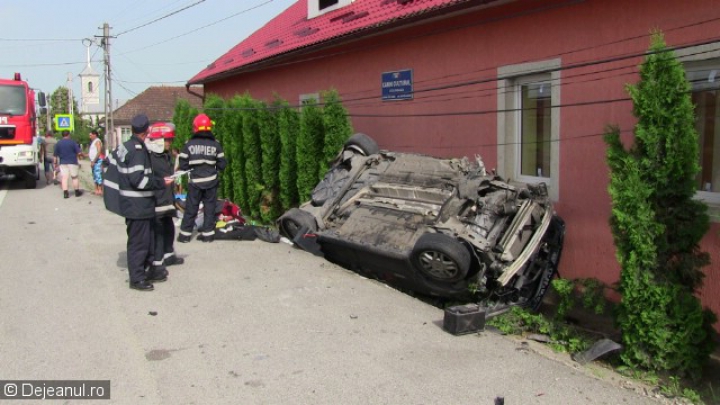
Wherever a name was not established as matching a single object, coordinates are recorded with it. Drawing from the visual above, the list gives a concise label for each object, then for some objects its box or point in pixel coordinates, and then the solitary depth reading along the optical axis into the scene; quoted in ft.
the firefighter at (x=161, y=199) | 22.34
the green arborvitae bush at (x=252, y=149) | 40.06
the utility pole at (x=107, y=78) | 119.32
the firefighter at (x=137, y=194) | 20.53
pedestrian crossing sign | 91.83
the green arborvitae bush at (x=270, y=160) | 37.68
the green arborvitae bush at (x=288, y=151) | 35.22
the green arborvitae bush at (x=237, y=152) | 42.22
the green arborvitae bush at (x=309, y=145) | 32.27
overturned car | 19.11
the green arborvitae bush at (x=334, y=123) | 30.78
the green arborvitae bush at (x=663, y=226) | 14.37
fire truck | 56.59
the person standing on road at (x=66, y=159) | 51.44
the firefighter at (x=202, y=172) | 28.58
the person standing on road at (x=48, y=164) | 68.95
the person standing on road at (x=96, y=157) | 54.39
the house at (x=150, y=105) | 161.99
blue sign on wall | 32.22
